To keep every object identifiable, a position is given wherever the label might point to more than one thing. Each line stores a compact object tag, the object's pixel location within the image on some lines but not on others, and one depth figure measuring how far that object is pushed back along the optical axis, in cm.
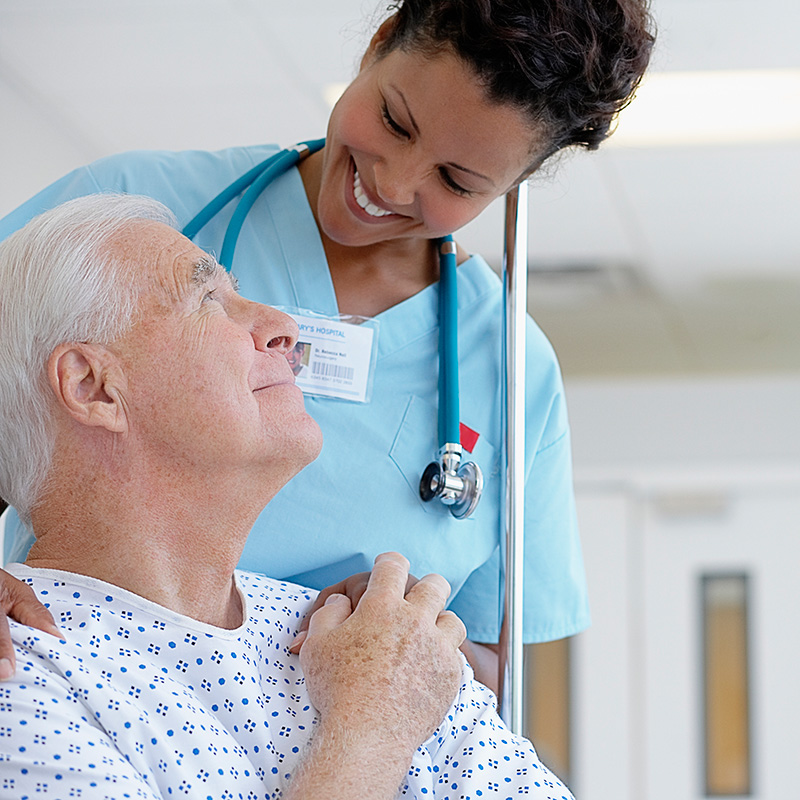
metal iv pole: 168
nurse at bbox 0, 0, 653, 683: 158
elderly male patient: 147
